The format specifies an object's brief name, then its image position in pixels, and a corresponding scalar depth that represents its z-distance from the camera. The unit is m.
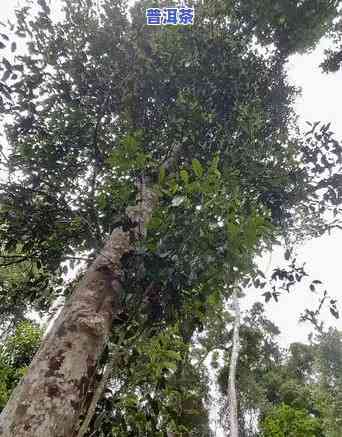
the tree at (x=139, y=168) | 2.35
